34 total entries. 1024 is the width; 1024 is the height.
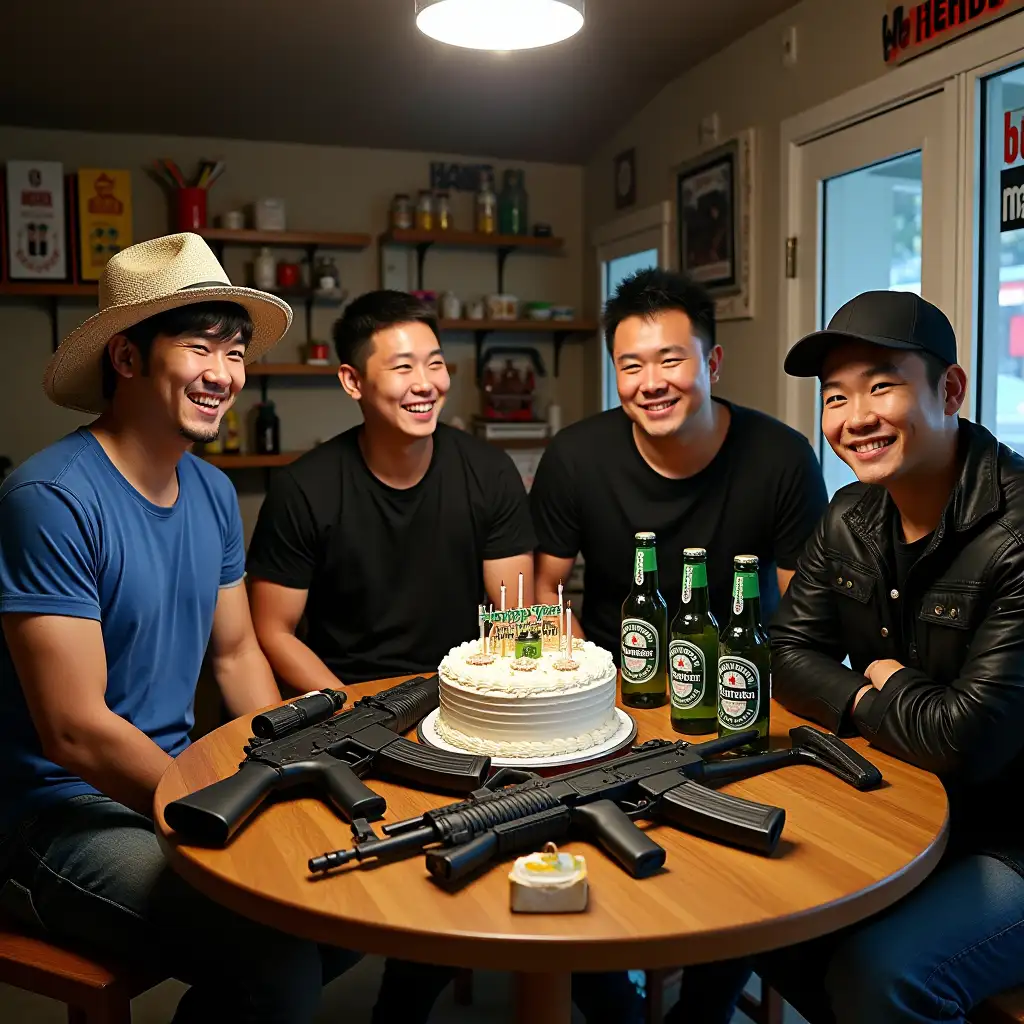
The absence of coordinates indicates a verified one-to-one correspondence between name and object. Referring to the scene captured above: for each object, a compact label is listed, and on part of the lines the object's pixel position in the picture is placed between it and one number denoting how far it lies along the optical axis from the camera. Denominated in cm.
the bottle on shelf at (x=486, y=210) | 500
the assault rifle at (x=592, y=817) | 121
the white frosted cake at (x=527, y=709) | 149
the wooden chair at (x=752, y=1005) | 220
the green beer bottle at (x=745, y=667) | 157
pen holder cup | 450
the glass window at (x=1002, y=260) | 264
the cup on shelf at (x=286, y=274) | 467
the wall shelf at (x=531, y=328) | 490
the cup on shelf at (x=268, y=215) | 462
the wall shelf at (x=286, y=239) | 450
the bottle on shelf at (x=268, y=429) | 472
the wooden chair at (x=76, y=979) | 146
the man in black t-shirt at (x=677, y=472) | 239
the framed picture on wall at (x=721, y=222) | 375
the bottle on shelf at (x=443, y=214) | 486
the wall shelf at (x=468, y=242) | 477
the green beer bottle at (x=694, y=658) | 164
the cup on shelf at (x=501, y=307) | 502
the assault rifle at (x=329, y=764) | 130
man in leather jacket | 143
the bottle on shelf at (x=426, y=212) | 482
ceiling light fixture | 197
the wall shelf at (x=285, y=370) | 458
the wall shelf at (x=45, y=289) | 430
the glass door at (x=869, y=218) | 287
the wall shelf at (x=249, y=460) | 451
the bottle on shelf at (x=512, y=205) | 505
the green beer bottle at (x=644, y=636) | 174
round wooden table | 108
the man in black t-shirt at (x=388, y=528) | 249
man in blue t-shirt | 152
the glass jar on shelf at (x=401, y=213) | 481
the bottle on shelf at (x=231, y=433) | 469
